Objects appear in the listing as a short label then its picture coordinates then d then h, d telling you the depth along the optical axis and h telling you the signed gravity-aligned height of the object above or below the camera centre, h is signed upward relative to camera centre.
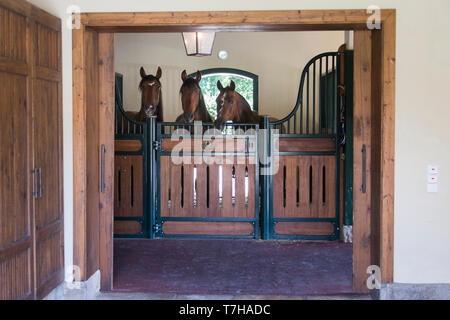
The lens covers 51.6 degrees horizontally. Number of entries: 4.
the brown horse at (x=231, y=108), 5.24 +0.47
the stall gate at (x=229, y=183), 4.92 -0.36
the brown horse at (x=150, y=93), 5.11 +0.64
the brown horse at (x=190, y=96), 5.19 +0.60
